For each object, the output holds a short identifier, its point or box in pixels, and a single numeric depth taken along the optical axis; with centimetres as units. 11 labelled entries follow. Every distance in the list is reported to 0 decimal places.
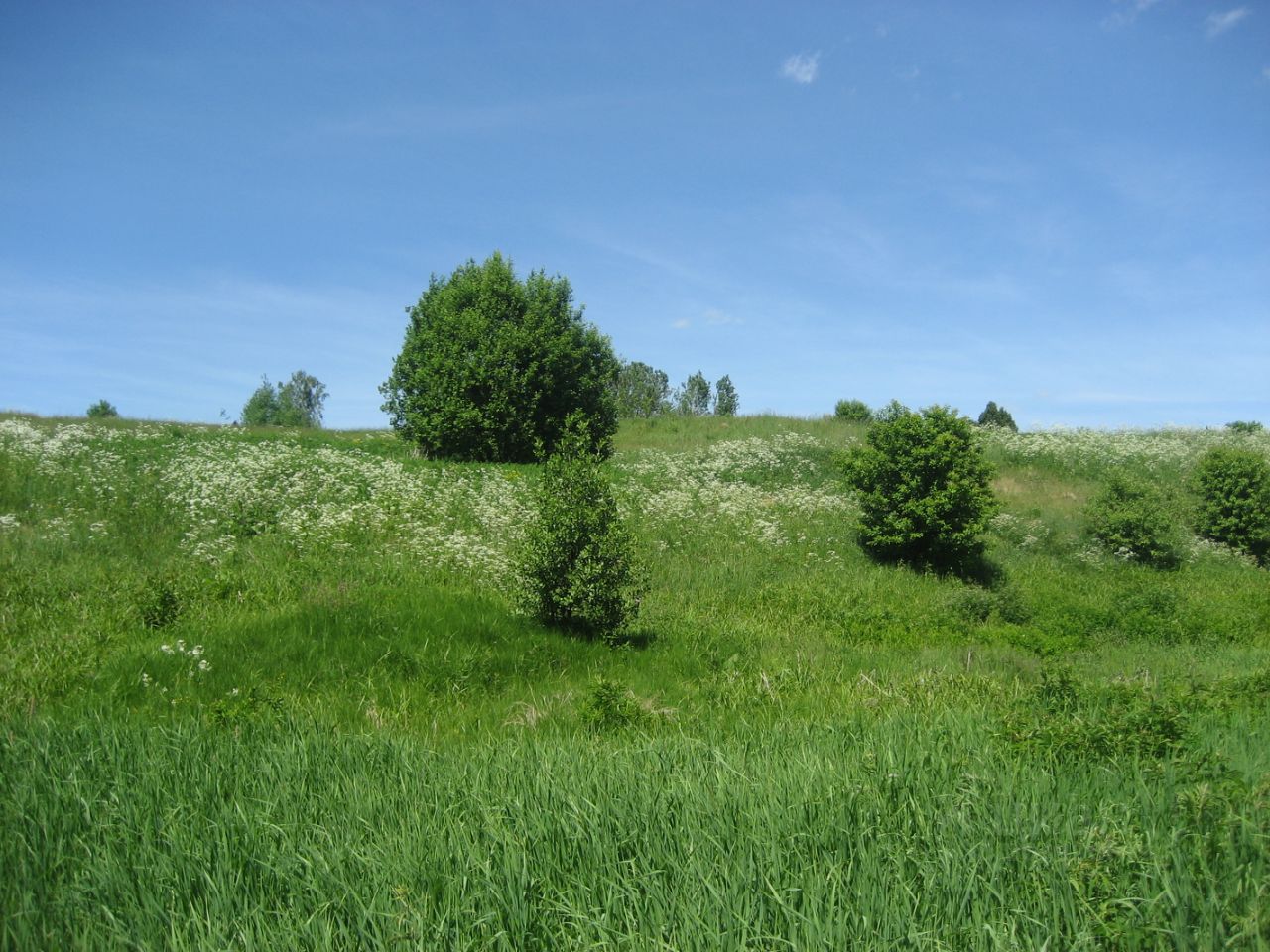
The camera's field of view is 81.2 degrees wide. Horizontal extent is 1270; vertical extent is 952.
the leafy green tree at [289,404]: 7989
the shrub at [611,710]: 699
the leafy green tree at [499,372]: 2591
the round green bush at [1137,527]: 2105
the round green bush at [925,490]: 1850
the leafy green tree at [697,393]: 8618
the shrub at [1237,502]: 2302
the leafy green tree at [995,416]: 7888
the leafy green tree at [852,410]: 5831
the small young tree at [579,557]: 1029
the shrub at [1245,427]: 4047
